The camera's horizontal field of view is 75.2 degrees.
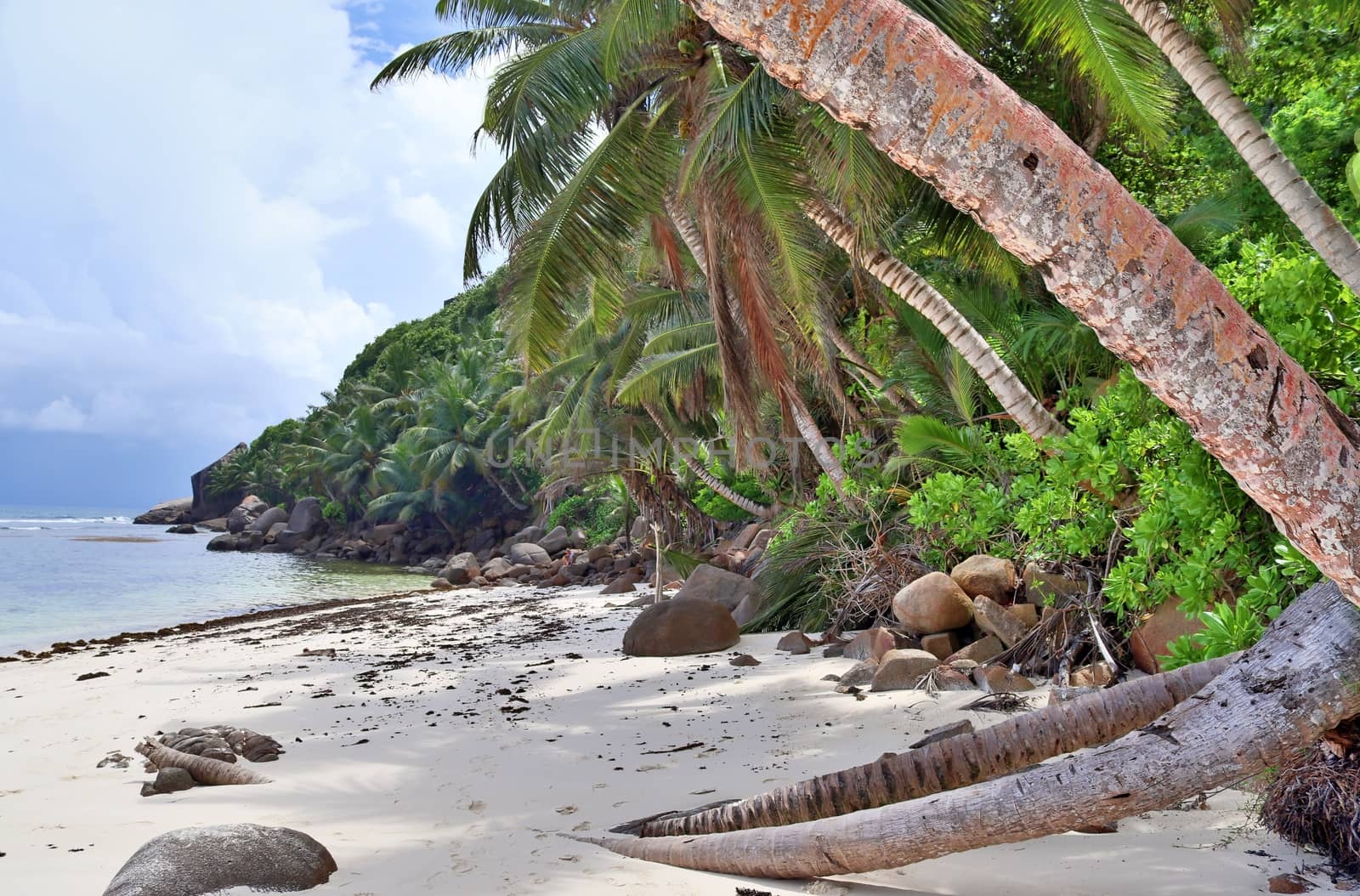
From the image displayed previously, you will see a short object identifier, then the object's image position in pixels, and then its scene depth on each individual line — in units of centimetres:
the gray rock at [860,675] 646
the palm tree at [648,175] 866
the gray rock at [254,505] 5522
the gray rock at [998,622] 663
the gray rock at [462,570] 2528
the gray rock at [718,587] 1069
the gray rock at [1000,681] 583
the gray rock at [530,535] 3350
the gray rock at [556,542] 3006
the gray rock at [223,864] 303
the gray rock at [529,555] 2703
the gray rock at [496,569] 2514
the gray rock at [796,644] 809
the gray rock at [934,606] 714
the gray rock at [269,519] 4984
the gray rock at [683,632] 866
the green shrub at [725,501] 2223
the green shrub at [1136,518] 464
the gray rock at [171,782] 458
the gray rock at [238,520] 5294
